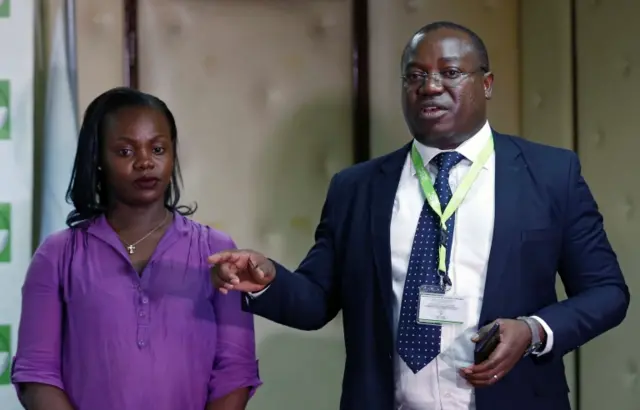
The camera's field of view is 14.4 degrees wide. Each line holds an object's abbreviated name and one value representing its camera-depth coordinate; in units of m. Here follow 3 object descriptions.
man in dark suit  4.80
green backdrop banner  5.54
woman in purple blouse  4.89
